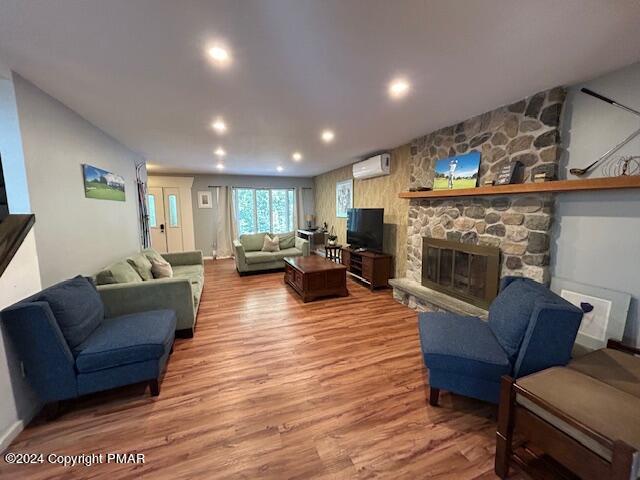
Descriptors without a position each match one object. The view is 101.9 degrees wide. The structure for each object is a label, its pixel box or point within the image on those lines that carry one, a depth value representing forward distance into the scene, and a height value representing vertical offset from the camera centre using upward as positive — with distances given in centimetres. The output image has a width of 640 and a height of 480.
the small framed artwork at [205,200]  698 +34
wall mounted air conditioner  440 +82
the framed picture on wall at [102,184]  272 +33
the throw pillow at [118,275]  251 -63
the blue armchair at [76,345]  158 -90
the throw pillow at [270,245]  571 -71
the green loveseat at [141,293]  241 -77
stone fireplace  226 +38
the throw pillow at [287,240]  598 -64
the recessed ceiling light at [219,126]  290 +102
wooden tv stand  431 -94
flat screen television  445 -27
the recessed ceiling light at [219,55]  157 +99
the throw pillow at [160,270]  330 -74
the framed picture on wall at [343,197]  578 +37
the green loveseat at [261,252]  538 -86
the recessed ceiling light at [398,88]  200 +101
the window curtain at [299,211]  777 +5
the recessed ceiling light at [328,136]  337 +104
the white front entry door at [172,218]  677 -15
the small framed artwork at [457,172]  288 +49
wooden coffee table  386 -102
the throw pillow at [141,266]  303 -64
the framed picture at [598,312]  187 -74
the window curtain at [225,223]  709 -29
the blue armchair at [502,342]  150 -88
